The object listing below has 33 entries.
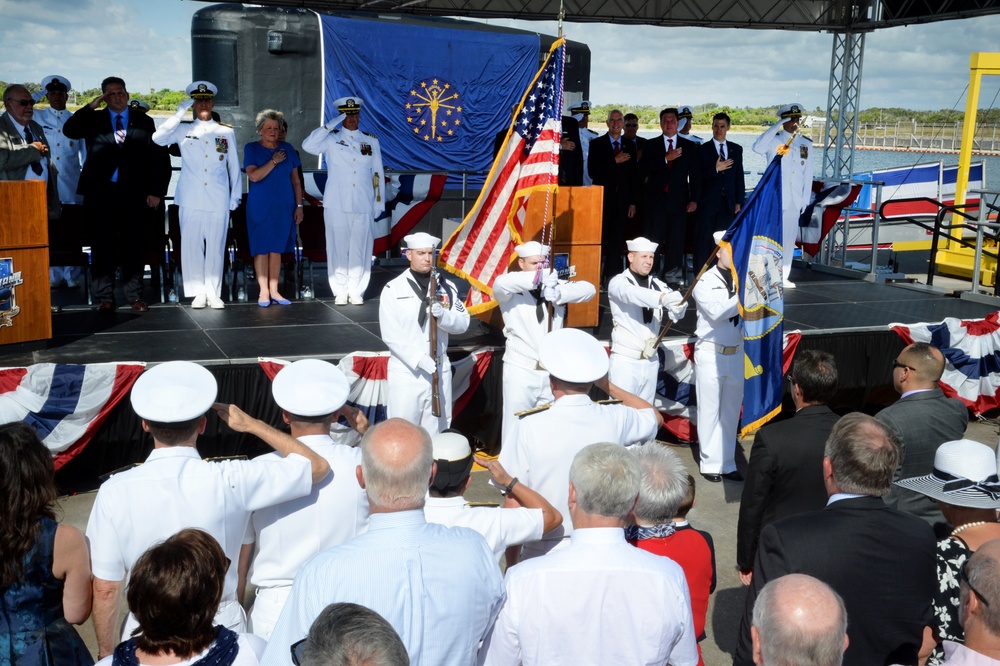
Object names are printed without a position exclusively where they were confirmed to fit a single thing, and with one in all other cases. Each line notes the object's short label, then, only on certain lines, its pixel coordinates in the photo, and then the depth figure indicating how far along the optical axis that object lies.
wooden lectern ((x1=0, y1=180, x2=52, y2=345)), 6.64
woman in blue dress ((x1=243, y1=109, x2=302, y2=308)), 8.69
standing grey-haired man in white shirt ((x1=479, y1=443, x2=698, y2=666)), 2.62
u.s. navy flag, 6.49
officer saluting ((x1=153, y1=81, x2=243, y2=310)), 8.30
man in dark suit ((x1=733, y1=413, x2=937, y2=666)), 2.94
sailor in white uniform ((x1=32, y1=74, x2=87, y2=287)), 9.31
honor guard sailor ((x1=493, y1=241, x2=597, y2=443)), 6.56
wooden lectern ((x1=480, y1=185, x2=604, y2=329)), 8.22
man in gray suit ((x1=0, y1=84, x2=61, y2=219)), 7.54
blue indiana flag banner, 14.92
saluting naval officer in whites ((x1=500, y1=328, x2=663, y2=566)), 3.86
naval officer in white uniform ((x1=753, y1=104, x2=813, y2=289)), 10.23
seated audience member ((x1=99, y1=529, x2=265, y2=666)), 2.29
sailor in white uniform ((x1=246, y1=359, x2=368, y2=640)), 3.40
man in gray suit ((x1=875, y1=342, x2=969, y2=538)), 4.39
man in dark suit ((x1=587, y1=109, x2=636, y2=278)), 10.38
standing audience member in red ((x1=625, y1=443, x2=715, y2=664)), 3.00
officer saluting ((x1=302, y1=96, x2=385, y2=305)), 8.80
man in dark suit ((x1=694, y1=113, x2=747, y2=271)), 10.41
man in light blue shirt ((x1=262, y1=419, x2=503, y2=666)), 2.41
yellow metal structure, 13.85
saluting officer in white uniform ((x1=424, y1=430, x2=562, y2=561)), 3.05
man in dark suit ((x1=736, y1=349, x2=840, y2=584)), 4.07
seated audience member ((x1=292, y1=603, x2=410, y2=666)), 1.87
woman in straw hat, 3.06
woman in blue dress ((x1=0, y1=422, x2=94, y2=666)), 2.72
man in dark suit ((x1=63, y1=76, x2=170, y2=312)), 8.23
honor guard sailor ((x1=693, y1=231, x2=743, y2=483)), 7.01
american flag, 7.24
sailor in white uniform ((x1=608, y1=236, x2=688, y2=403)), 6.82
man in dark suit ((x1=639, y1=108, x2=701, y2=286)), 10.30
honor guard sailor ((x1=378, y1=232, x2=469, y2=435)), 6.11
